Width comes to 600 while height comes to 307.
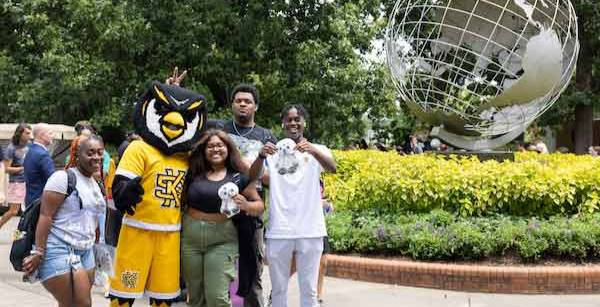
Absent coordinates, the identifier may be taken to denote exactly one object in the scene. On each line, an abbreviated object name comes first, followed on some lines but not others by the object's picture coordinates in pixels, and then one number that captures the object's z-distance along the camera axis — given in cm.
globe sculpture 1042
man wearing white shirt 445
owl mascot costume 412
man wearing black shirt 476
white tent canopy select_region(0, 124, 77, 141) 1238
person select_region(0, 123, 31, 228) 855
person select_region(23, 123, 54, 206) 628
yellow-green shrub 773
